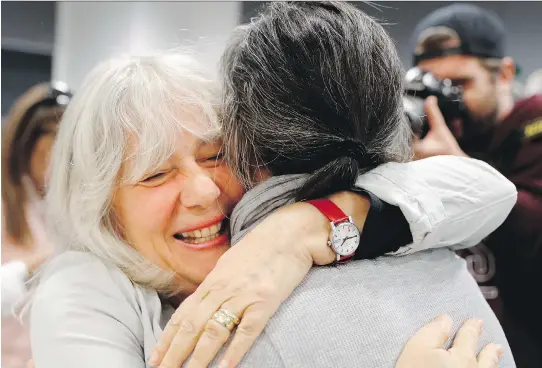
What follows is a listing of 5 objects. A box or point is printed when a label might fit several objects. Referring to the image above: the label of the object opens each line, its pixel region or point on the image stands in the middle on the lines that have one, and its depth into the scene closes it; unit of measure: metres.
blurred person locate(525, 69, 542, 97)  2.16
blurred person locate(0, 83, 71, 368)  1.81
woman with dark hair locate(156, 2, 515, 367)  0.67
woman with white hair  0.88
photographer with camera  1.40
